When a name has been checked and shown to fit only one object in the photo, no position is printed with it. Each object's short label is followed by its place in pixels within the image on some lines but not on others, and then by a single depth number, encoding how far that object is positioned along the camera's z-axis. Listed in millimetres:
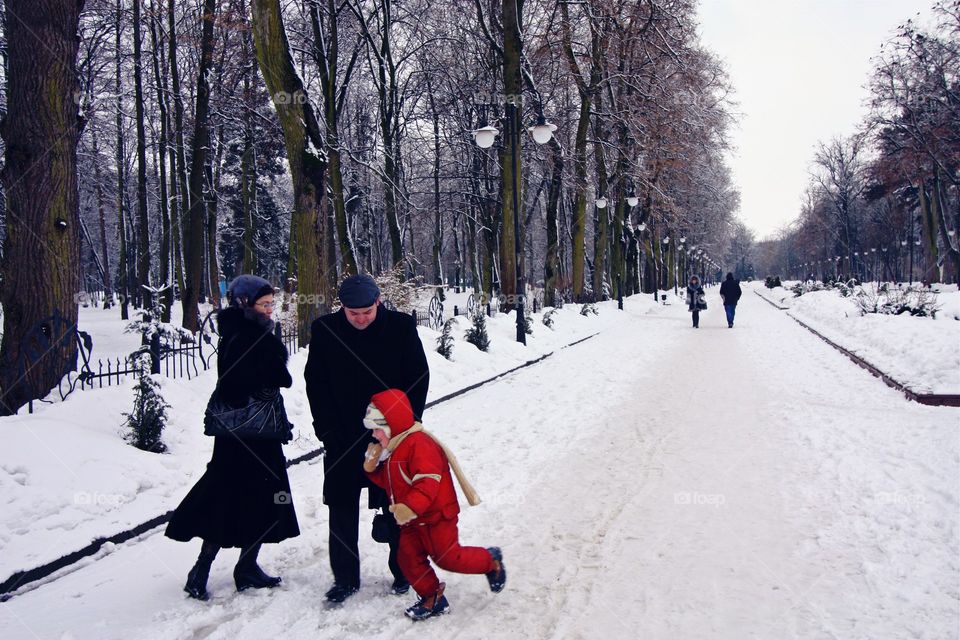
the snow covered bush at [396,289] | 18006
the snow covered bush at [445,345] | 13352
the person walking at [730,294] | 23970
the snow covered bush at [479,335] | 15180
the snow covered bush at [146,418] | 6496
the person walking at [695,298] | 24703
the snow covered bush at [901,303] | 18172
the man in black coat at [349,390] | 3895
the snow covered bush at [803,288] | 41531
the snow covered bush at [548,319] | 20825
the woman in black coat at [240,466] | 3885
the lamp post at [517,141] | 15461
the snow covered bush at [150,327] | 8039
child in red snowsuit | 3543
